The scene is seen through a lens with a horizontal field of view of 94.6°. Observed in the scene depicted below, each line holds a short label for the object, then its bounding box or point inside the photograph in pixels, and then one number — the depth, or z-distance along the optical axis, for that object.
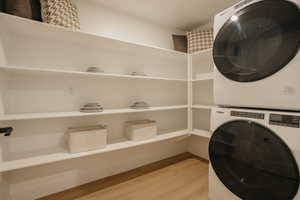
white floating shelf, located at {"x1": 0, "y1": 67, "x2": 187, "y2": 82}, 1.00
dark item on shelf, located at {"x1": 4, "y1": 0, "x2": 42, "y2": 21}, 0.99
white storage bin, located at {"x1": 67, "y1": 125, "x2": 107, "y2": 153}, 1.21
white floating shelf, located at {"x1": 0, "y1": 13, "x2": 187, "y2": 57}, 1.00
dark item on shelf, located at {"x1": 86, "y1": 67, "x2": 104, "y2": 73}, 1.36
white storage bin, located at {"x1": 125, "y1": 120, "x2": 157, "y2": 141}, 1.53
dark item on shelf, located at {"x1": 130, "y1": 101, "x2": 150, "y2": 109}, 1.60
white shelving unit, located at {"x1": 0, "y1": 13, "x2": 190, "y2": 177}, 1.12
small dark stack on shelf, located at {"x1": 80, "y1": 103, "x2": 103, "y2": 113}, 1.31
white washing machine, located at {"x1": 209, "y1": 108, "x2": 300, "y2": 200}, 0.73
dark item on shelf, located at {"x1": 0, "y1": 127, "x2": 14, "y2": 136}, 0.90
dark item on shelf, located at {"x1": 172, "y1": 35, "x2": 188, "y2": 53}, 1.90
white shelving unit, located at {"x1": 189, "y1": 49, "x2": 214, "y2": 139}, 1.88
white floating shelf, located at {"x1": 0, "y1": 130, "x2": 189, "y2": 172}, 1.00
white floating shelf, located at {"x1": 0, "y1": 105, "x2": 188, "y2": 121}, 0.98
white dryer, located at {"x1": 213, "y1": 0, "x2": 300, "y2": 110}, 0.72
